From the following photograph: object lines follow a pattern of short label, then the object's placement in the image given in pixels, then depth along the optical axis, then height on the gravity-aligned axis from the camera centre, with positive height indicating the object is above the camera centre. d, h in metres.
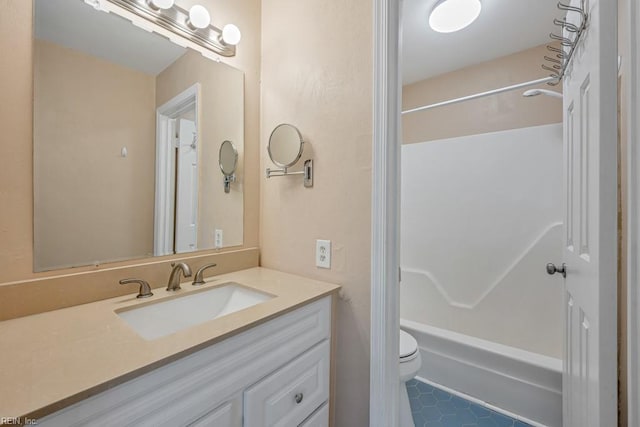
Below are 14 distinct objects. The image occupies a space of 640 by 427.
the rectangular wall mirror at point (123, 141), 0.88 +0.28
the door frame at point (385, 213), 1.04 +0.01
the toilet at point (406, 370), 1.32 -0.75
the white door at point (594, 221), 0.73 -0.02
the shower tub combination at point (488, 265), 1.62 -0.40
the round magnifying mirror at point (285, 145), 1.26 +0.32
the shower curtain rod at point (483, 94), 1.67 +0.82
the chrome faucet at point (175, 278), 1.05 -0.24
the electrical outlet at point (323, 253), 1.20 -0.17
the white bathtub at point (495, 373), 1.49 -0.94
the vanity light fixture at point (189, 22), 1.08 +0.82
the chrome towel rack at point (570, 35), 0.90 +0.66
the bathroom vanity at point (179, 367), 0.51 -0.34
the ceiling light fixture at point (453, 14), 1.68 +1.26
